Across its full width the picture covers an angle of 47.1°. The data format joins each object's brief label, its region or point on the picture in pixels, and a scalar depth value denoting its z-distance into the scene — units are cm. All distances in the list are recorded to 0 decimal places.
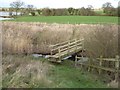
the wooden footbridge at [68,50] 888
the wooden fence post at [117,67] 656
